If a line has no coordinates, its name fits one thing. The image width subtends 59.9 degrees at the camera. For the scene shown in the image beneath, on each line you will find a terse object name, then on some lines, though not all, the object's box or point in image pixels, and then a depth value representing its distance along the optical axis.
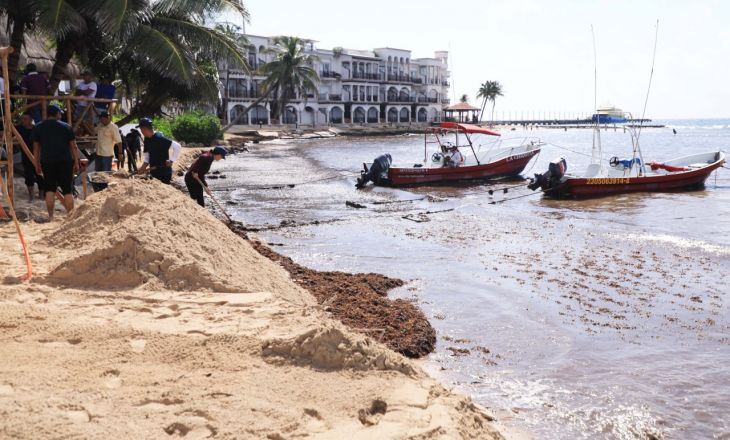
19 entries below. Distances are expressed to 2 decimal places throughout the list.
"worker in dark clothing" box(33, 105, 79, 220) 8.61
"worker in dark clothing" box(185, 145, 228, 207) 10.38
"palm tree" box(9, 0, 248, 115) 14.30
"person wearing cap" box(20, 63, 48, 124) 12.39
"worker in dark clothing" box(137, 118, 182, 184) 10.09
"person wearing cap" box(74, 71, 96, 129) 13.84
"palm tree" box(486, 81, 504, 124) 107.00
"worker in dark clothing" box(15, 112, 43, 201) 10.49
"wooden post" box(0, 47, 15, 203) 7.09
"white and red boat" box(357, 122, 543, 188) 24.31
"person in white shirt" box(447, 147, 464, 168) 25.27
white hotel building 67.75
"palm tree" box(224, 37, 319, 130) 60.62
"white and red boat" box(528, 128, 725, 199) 21.22
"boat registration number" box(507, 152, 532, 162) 27.26
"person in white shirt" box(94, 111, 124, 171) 11.40
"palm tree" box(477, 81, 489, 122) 107.81
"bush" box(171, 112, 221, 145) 41.06
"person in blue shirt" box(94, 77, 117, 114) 14.49
